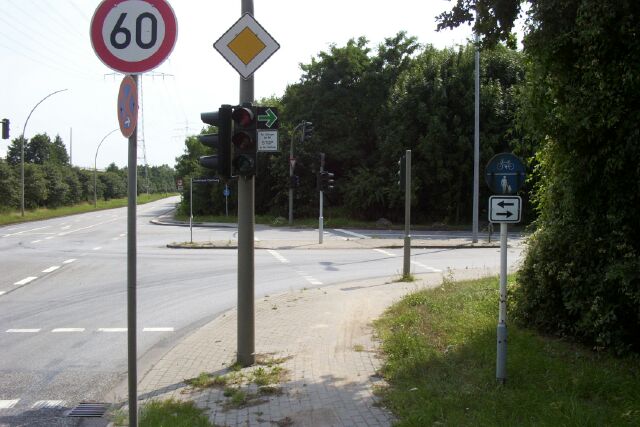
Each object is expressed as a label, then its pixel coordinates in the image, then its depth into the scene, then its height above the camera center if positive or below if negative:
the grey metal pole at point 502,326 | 4.90 -1.23
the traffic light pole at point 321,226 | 23.26 -1.54
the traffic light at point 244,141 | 5.92 +0.51
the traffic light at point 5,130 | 29.00 +3.03
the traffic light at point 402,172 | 12.47 +0.40
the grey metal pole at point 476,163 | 22.27 +1.10
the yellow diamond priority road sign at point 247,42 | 6.10 +1.61
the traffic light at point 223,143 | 5.81 +0.48
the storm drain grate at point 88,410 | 4.93 -2.00
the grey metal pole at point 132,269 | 3.72 -0.54
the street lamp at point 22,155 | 38.13 +2.46
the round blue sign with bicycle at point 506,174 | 5.23 +0.15
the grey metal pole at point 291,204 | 37.34 -0.99
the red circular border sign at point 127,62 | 3.79 +1.01
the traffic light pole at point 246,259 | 6.14 -0.78
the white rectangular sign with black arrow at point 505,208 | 5.13 -0.17
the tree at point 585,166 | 5.36 +0.26
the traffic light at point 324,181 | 21.72 +0.33
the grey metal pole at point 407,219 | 12.24 -0.66
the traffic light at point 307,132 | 24.56 +2.54
